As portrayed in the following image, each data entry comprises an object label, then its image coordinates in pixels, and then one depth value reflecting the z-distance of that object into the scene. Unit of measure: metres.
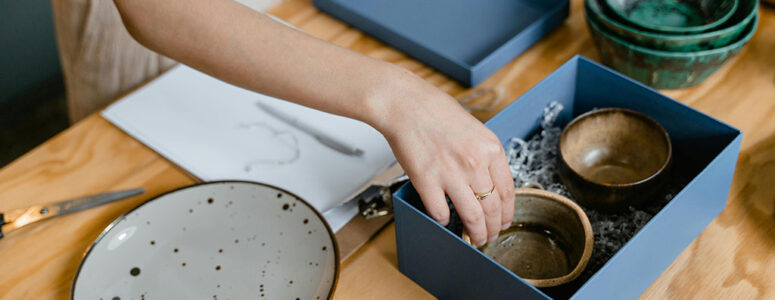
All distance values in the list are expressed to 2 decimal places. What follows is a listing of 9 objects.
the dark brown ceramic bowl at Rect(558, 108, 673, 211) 0.74
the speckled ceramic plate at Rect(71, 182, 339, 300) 0.70
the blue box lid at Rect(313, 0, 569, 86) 0.94
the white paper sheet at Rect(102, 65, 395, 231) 0.82
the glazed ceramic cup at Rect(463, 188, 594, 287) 0.68
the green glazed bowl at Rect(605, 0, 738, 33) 0.91
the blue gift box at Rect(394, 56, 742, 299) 0.59
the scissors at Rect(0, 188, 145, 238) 0.77
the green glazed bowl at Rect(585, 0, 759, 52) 0.82
